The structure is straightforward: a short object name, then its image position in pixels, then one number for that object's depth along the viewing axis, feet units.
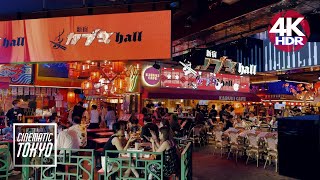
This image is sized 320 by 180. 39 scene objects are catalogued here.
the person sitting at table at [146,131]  27.33
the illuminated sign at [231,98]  62.79
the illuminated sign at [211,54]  41.04
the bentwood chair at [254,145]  30.22
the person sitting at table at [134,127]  31.40
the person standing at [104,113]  49.16
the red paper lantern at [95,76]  45.83
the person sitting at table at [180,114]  58.39
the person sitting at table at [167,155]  18.00
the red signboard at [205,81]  54.70
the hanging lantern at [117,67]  40.09
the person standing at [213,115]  52.18
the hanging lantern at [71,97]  60.39
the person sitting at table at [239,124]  42.87
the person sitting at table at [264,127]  39.68
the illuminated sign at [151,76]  50.31
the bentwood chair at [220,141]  35.09
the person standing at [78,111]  40.83
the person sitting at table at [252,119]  51.92
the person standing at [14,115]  33.54
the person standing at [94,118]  40.68
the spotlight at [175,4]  19.27
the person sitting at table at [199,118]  46.19
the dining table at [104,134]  32.18
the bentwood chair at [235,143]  32.72
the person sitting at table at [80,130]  24.87
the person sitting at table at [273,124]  42.94
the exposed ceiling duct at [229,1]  20.24
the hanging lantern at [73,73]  43.75
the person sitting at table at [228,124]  39.75
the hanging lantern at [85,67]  43.32
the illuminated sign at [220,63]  41.55
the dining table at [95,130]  34.70
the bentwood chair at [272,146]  28.03
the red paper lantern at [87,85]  46.47
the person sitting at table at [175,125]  40.50
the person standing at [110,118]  44.96
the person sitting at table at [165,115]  47.32
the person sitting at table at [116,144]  18.18
